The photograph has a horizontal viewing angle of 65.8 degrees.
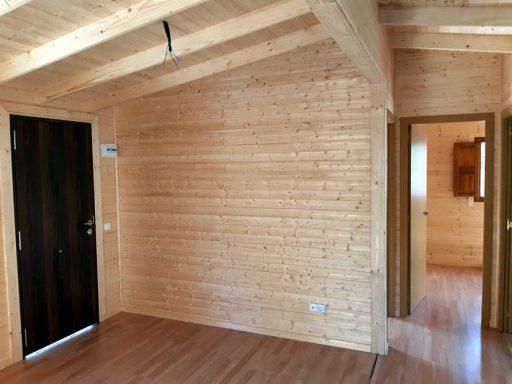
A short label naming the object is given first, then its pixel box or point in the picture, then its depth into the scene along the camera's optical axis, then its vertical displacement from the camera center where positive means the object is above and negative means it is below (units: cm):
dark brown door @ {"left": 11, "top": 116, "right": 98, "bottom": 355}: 361 -48
